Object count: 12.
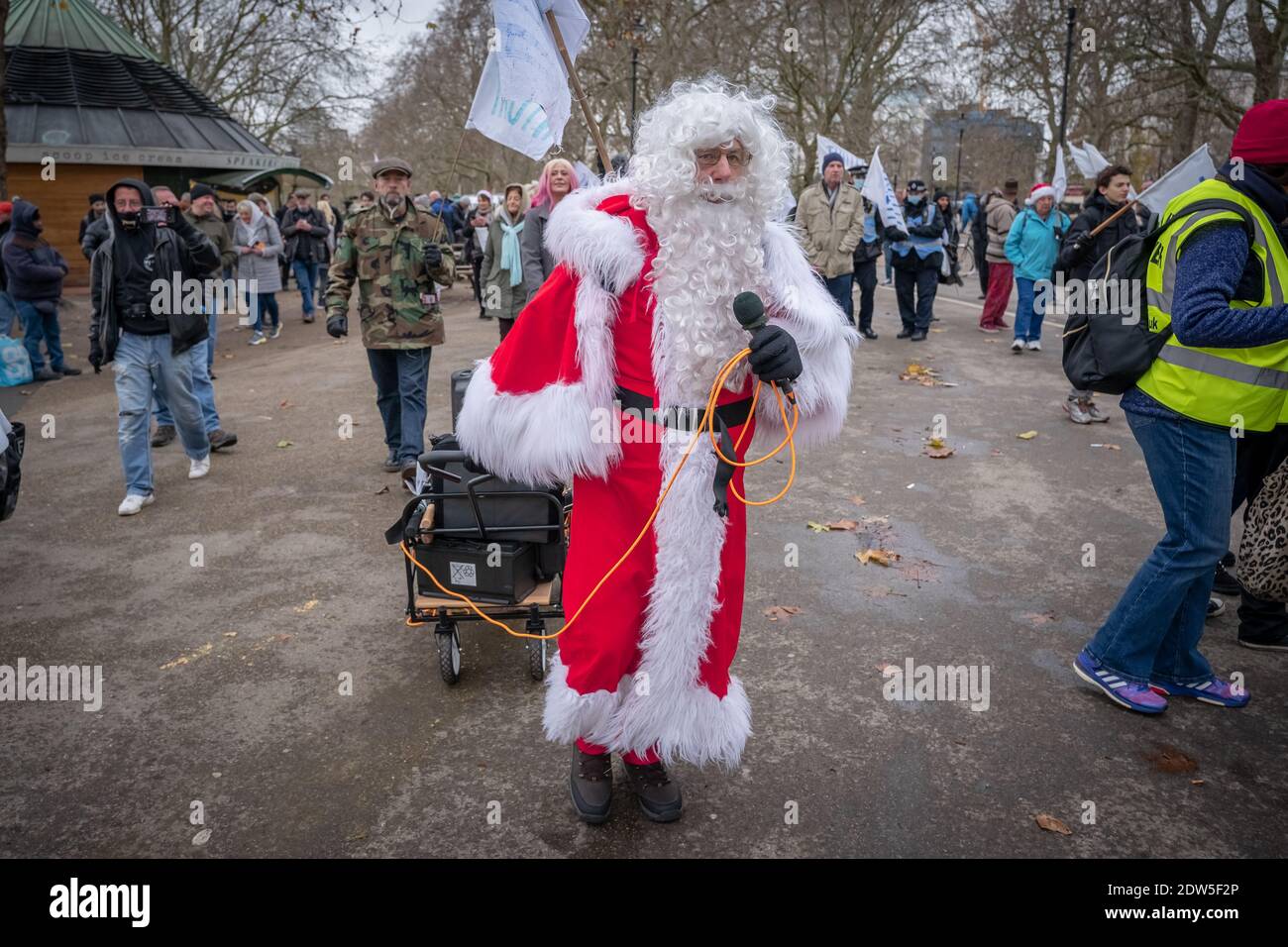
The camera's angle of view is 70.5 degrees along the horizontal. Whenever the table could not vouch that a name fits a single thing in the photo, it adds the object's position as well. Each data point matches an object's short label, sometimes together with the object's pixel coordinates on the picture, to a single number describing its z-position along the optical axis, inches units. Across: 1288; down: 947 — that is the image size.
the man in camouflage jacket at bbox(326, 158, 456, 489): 249.0
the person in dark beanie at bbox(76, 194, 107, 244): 497.6
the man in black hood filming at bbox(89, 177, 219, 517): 242.1
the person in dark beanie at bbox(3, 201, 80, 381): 405.1
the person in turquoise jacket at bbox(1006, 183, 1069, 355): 435.3
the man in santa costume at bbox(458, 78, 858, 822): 107.5
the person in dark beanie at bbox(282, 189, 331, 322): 577.9
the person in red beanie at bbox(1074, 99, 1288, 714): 124.0
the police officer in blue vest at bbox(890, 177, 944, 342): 476.1
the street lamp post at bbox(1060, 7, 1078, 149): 836.6
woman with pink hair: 277.6
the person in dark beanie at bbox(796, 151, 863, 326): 449.4
